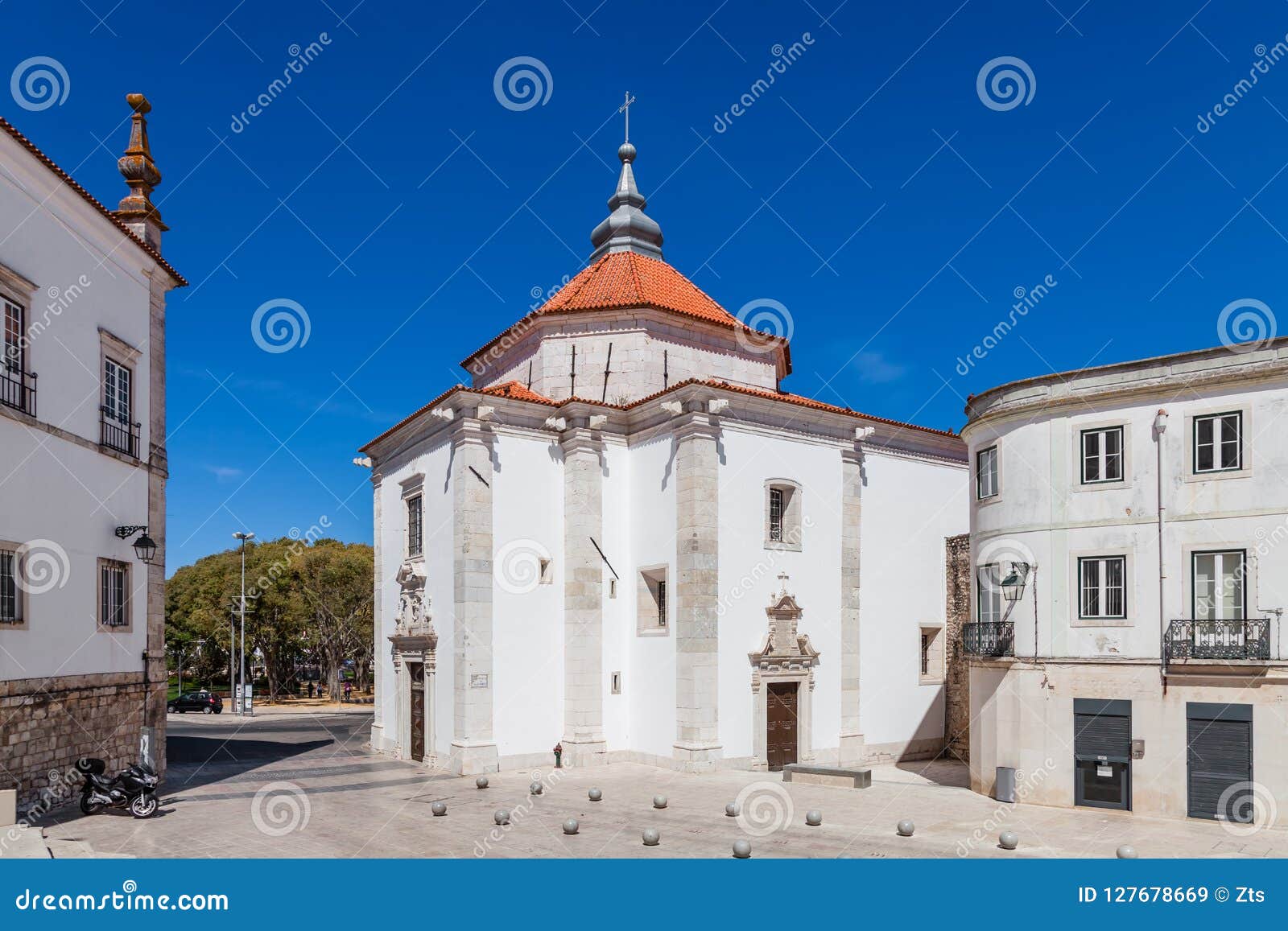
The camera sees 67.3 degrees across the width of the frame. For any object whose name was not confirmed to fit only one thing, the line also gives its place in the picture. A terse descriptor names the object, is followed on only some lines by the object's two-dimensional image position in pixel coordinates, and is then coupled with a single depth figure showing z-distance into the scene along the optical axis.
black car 47.94
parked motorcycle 17.30
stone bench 21.17
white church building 24.17
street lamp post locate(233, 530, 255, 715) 44.03
